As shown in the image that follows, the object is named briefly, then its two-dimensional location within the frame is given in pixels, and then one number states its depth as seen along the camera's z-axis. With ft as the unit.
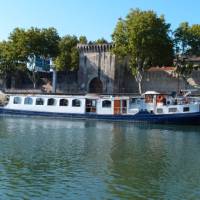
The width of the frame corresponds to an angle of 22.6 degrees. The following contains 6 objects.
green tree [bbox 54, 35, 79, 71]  220.02
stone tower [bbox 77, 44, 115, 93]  196.65
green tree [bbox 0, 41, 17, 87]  214.48
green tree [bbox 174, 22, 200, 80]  185.06
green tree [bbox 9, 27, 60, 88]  208.64
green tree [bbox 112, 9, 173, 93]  174.91
